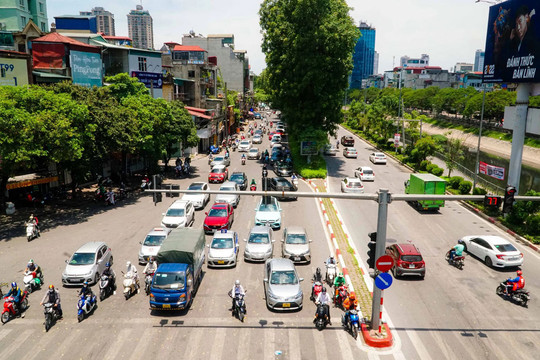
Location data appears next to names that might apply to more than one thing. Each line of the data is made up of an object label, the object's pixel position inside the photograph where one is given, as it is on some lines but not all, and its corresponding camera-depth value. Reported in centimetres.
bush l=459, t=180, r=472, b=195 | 3863
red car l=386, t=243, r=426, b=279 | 2072
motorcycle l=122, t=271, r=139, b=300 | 1861
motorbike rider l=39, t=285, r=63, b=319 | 1647
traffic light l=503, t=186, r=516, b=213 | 1354
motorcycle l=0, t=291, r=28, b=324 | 1669
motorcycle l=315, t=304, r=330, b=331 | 1614
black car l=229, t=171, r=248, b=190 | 3909
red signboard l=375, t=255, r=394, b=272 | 1462
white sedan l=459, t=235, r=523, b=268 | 2227
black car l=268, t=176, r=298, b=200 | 3650
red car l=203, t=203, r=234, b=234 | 2720
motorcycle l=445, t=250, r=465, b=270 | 2269
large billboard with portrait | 2881
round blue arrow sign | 1477
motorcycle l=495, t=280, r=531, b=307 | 1836
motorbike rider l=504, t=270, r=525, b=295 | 1858
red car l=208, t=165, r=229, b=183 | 4309
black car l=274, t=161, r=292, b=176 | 4569
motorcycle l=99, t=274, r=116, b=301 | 1856
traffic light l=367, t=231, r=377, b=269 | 1519
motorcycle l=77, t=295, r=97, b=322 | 1673
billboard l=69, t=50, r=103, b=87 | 4428
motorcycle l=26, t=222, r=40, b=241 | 2618
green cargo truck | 3247
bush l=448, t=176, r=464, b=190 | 4016
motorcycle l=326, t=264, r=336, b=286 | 2009
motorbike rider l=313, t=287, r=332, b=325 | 1630
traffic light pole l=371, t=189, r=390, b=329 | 1408
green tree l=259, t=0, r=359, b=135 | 4644
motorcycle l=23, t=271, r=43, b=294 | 1902
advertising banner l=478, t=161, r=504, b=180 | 3148
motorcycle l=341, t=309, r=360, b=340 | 1585
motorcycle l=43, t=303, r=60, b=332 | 1613
